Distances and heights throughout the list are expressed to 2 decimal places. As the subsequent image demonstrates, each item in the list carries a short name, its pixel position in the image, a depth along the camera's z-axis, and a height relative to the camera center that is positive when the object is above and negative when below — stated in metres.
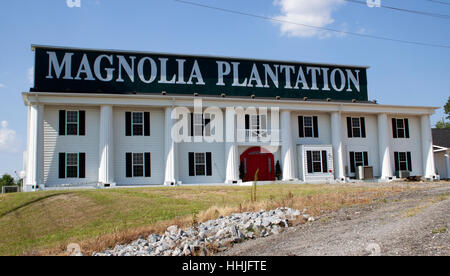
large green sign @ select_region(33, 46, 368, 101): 29.50 +7.31
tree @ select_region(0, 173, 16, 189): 64.94 -0.83
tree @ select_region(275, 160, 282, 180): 30.41 -0.35
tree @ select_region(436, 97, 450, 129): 69.31 +7.76
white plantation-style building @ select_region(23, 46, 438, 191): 27.36 +3.29
